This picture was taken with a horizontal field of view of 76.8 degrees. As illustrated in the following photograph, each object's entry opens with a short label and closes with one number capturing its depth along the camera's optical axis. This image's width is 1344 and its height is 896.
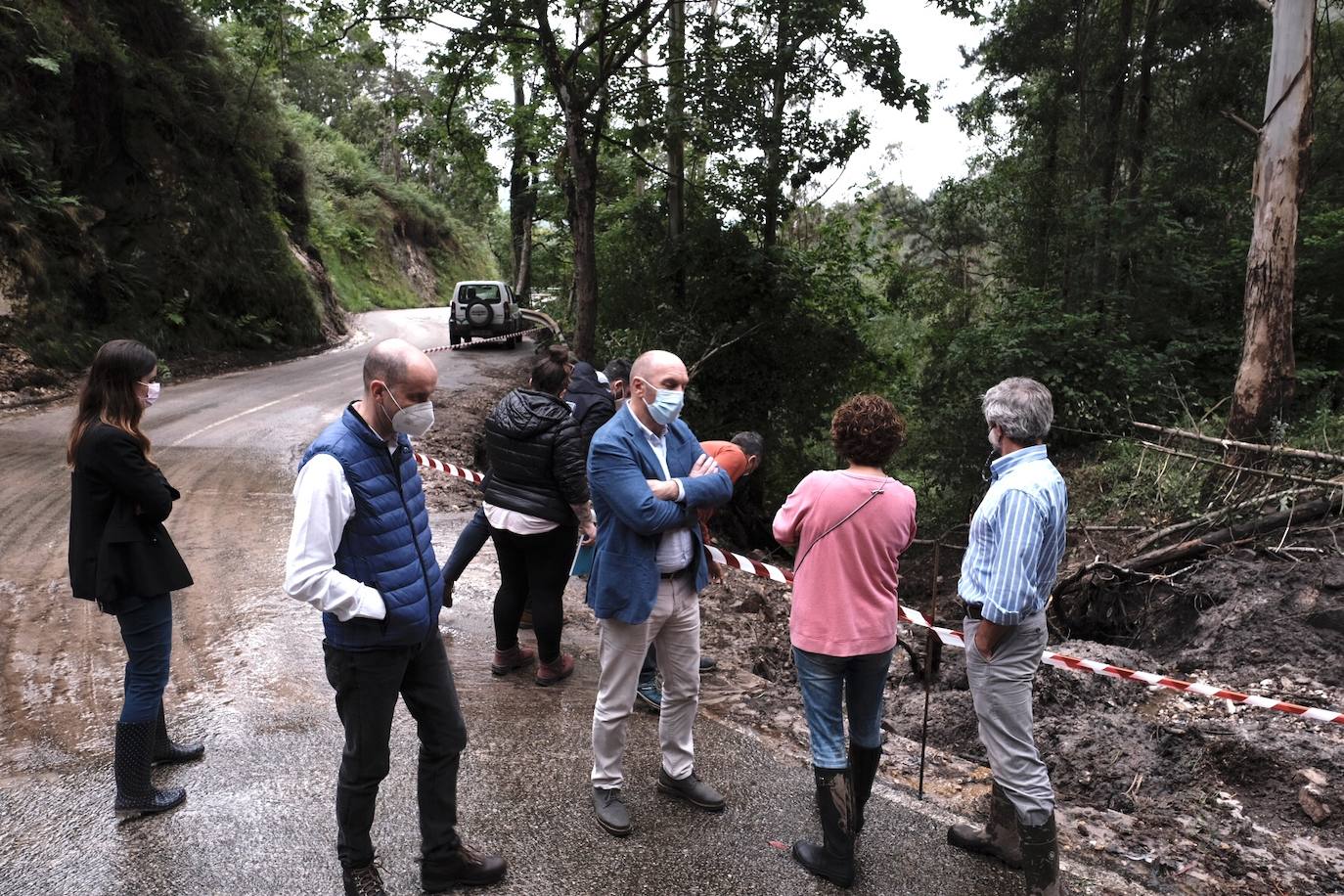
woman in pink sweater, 3.33
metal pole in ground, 4.04
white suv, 24.48
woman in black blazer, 3.46
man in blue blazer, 3.56
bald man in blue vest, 2.72
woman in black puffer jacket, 4.82
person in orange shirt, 4.65
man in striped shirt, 3.11
